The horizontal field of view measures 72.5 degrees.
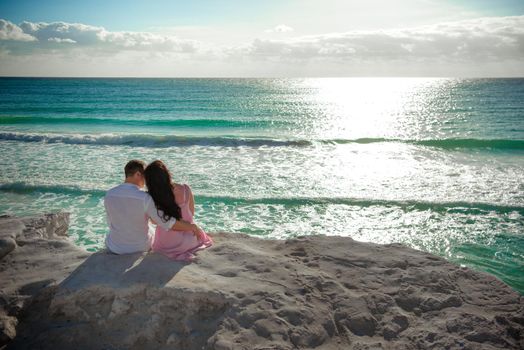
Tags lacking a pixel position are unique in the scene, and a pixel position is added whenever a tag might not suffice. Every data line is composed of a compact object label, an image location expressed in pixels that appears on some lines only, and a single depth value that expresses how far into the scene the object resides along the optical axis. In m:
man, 4.13
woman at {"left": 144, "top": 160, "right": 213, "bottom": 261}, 4.08
